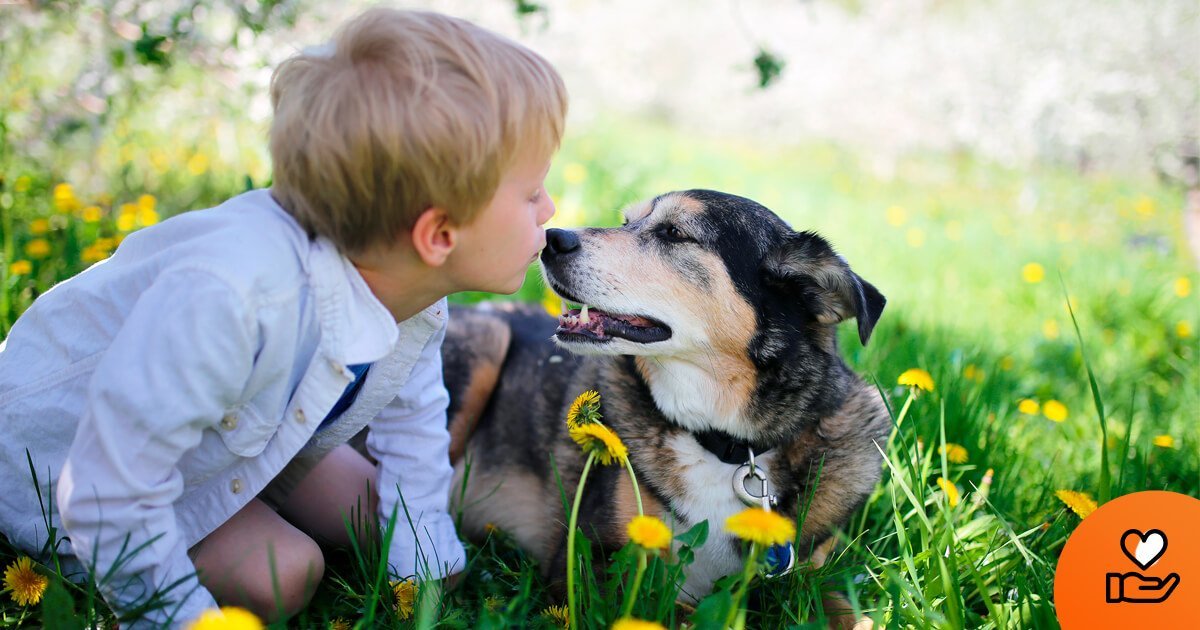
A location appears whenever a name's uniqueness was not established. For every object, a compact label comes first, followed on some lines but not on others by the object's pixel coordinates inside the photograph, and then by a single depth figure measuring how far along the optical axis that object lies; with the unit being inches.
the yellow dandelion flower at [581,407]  73.8
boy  66.5
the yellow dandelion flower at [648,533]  59.7
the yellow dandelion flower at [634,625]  54.5
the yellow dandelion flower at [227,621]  48.3
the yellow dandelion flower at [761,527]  57.7
